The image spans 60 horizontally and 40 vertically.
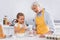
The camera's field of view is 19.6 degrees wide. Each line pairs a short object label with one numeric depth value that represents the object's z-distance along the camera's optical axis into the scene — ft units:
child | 6.73
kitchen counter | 6.62
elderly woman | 6.65
